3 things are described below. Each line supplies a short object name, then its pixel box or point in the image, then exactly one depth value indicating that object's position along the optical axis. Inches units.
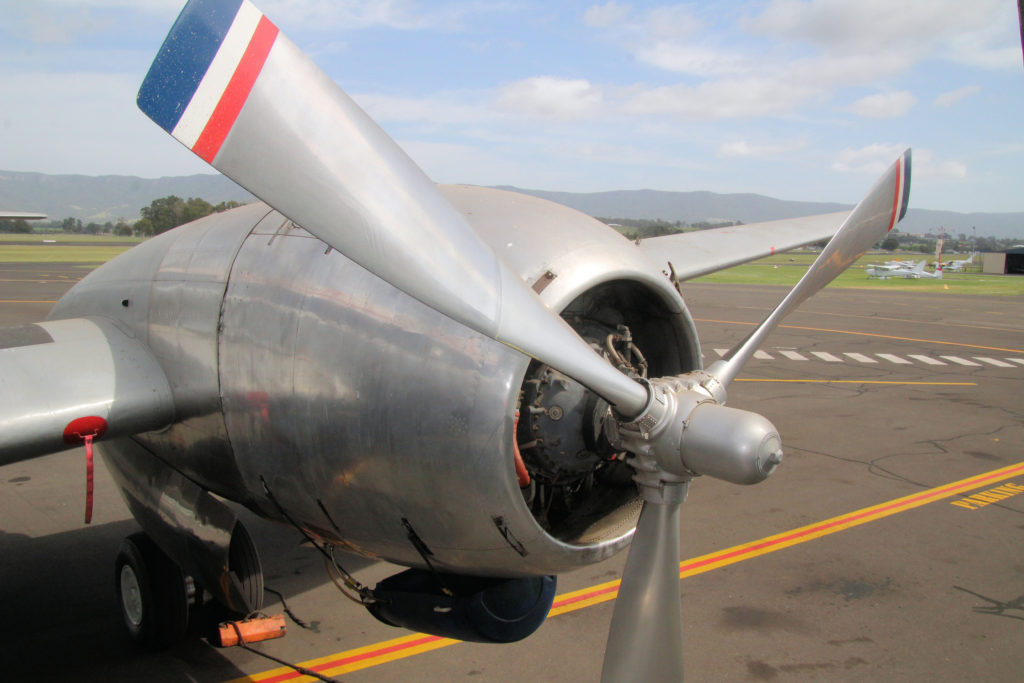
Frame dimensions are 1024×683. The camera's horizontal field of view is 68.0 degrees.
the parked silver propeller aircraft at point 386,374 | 108.7
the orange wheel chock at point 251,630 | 238.7
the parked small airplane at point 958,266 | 2822.3
